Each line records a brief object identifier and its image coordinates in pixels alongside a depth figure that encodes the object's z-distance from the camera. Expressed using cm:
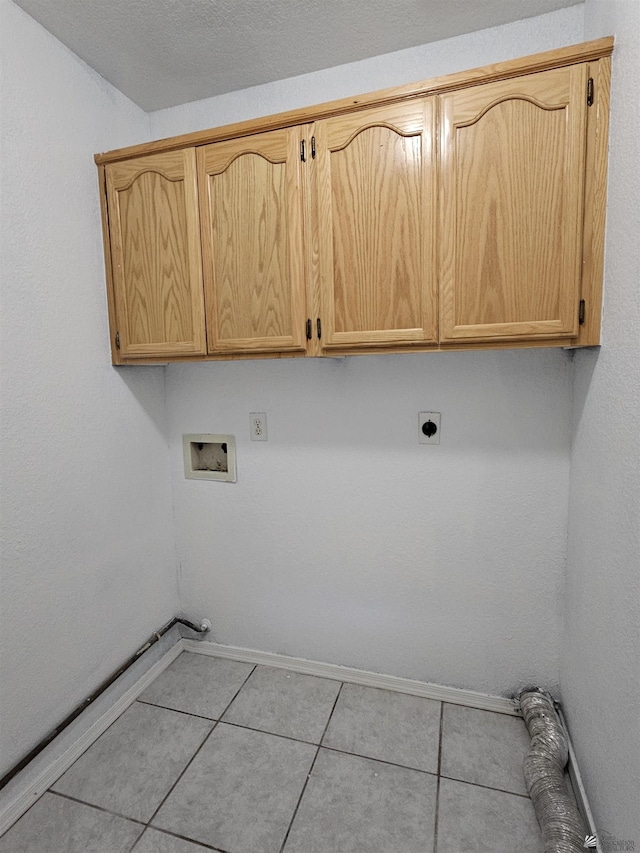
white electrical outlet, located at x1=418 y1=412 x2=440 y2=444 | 162
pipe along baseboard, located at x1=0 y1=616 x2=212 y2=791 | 130
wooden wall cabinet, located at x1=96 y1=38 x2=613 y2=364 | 116
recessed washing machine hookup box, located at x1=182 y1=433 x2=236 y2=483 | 192
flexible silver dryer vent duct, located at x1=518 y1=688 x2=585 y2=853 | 114
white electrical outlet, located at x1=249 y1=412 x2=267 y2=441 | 185
